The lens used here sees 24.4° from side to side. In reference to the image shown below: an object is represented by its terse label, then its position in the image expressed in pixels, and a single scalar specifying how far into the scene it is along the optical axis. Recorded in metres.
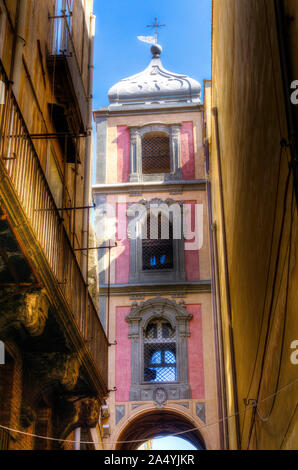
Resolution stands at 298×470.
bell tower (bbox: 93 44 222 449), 22.86
